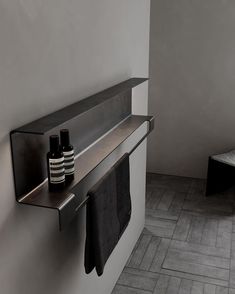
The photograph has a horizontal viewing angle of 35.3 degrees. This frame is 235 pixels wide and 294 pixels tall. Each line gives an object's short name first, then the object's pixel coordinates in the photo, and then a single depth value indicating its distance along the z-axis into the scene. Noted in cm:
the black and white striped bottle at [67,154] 122
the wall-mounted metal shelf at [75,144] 112
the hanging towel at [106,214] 144
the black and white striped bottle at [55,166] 116
